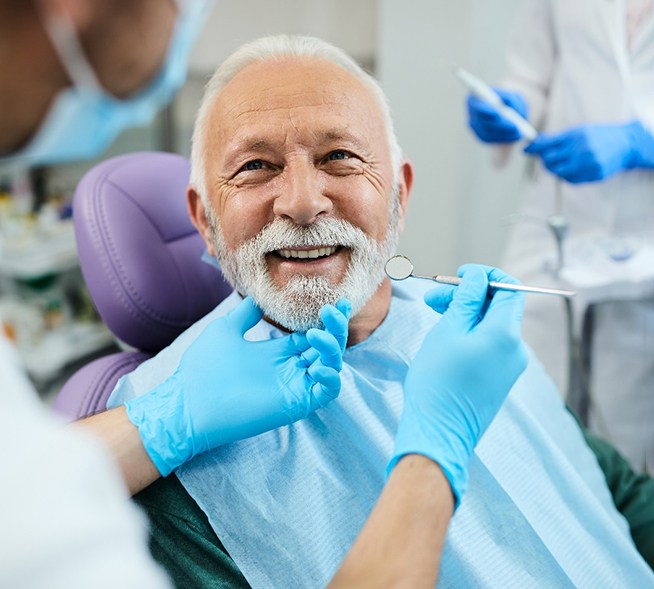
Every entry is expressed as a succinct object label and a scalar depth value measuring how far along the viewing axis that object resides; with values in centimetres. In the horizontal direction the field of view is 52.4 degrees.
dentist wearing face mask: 51
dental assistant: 198
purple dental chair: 123
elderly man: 104
